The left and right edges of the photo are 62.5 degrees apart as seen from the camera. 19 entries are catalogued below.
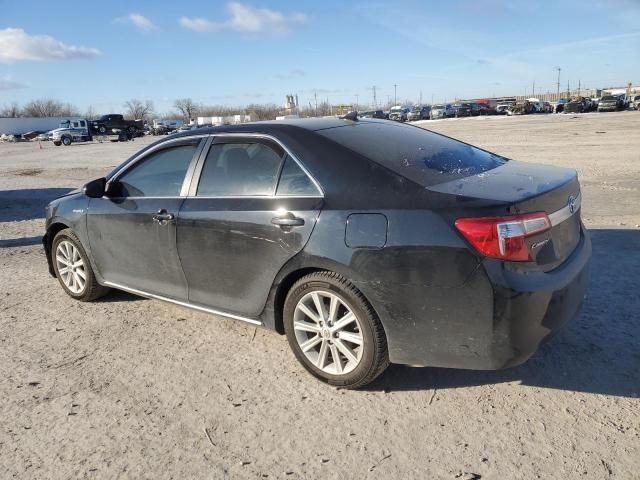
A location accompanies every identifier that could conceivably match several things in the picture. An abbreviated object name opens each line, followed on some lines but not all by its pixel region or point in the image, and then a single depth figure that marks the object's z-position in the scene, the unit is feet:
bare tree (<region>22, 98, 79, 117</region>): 422.82
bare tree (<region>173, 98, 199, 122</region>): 439.39
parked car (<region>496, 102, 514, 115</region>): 224.02
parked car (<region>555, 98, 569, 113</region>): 219.02
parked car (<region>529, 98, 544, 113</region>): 223.71
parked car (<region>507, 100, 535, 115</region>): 216.95
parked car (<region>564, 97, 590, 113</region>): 203.00
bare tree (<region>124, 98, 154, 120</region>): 417.08
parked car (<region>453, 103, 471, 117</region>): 230.07
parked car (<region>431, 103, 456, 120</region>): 230.89
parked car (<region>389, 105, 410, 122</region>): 229.29
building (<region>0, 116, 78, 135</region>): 288.51
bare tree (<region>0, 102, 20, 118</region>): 421.59
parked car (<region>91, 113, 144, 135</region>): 177.78
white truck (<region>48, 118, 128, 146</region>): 160.76
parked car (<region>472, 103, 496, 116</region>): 233.76
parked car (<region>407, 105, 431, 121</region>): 231.44
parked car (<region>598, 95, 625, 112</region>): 187.21
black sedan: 9.04
